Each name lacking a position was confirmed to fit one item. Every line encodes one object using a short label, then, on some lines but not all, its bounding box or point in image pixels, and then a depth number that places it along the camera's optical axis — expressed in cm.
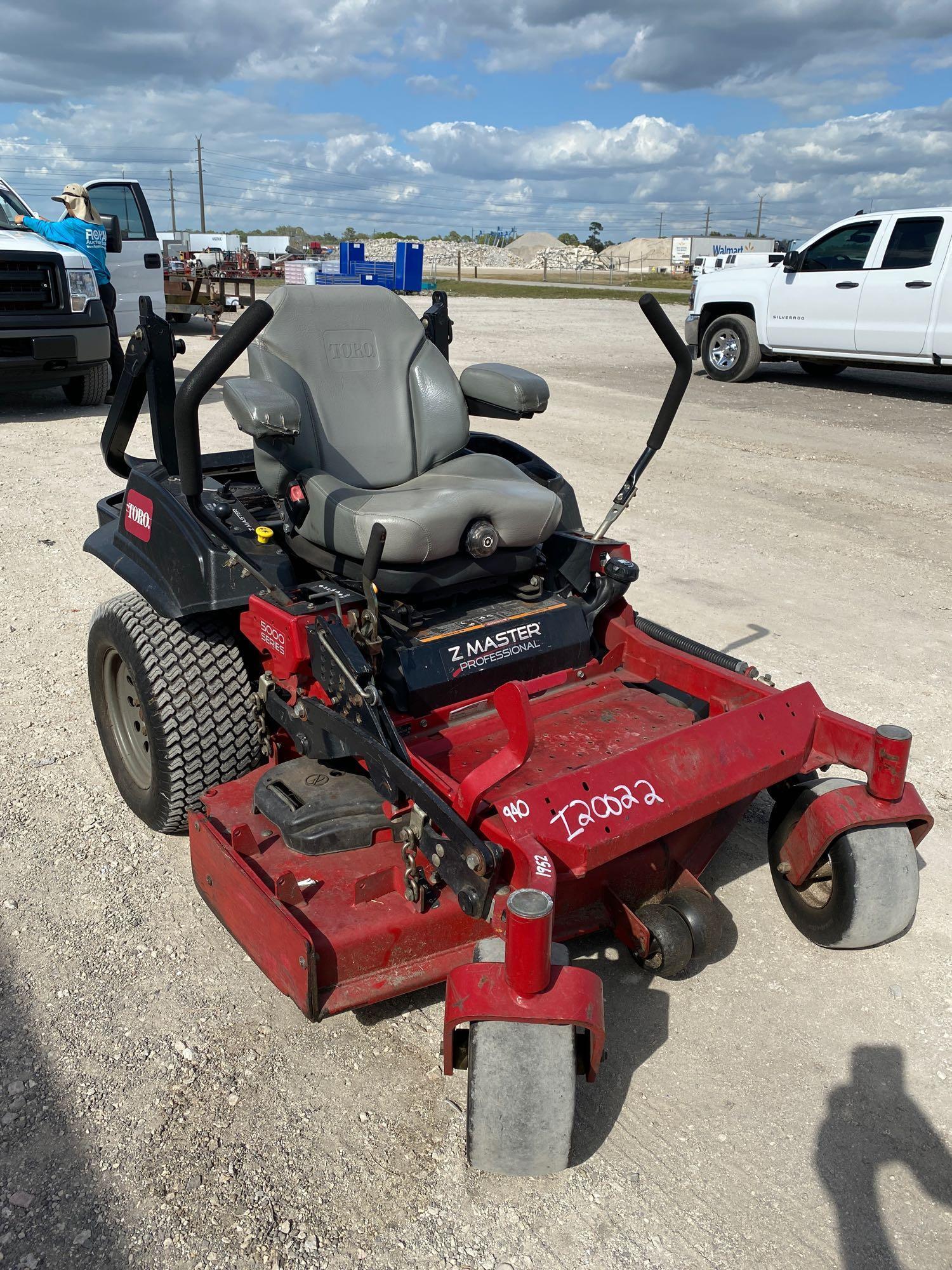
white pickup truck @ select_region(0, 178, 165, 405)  887
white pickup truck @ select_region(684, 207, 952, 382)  1053
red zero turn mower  232
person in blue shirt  984
